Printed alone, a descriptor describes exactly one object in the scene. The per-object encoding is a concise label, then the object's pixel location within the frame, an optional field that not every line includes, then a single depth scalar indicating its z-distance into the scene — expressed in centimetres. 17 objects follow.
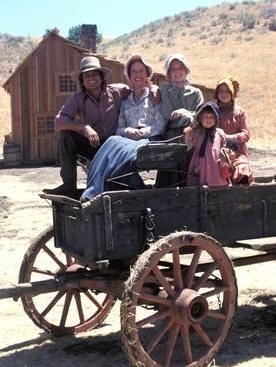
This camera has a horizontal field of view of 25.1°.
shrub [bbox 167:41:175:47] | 5993
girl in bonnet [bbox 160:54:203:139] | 552
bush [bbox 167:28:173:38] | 6519
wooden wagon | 438
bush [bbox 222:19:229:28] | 6225
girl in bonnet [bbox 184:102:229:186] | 492
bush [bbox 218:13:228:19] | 6594
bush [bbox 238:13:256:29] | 5903
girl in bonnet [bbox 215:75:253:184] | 561
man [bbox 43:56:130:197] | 545
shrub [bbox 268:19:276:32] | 5641
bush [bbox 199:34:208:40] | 5972
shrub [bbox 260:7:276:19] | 6153
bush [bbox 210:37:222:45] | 5641
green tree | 6178
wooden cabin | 2467
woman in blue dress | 479
